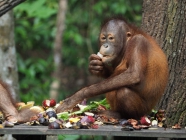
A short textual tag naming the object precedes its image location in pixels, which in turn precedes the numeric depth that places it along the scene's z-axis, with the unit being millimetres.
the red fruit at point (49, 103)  8516
